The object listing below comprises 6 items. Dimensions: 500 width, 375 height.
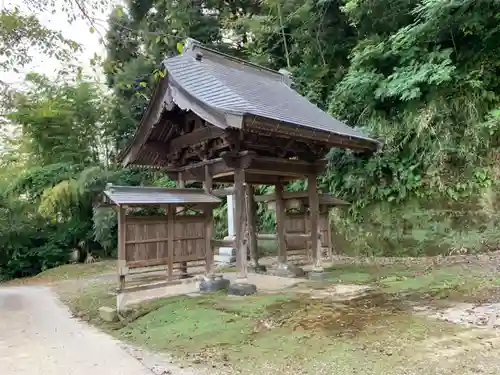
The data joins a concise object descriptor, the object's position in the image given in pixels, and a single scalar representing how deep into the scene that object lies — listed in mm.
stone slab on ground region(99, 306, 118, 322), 5779
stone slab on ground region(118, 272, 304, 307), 6145
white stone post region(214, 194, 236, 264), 11578
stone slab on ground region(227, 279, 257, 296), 6129
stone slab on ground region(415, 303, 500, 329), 4129
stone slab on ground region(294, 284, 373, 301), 5754
